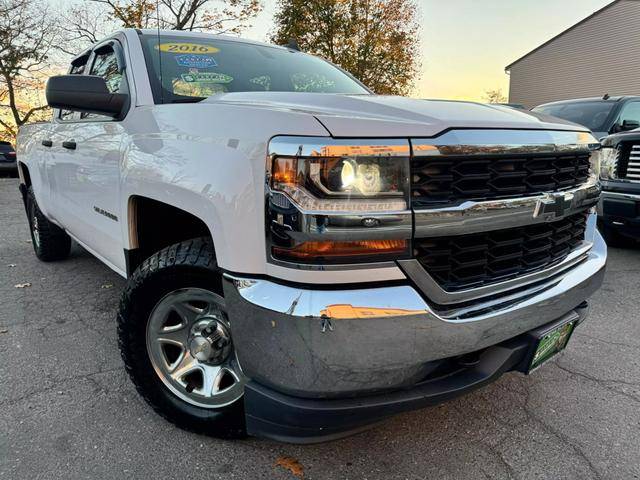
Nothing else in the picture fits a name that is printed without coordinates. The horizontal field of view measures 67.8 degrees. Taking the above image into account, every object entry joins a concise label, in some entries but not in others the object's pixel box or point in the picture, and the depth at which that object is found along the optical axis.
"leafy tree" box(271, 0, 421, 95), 20.95
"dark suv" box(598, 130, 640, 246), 4.72
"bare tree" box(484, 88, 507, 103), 42.23
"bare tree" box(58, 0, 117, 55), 24.02
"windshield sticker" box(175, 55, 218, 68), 2.62
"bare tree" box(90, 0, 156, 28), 21.28
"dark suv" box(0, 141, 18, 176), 15.84
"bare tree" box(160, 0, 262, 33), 23.09
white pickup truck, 1.48
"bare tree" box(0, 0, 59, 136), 22.17
